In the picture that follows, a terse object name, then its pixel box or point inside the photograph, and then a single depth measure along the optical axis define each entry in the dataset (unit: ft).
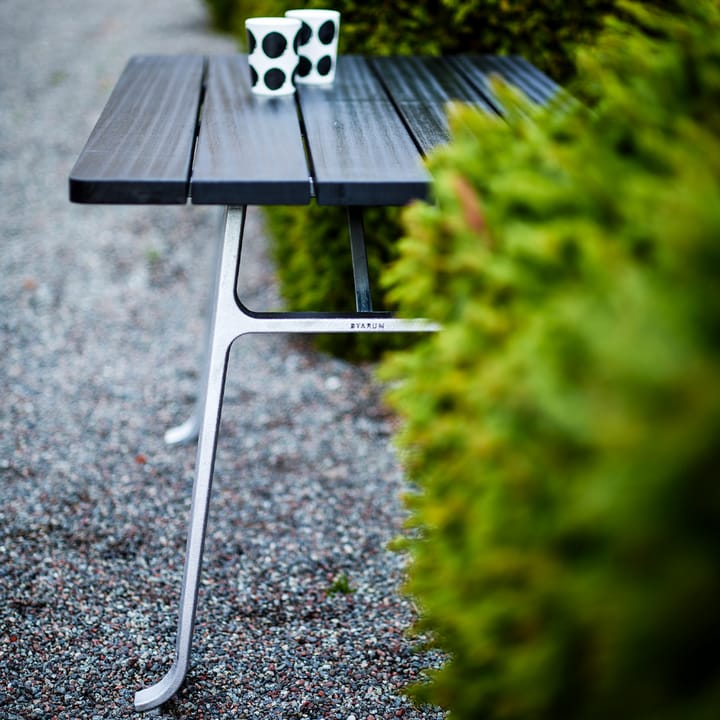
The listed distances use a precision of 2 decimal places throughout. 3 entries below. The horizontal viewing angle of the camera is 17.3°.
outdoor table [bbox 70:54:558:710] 9.70
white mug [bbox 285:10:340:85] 10.99
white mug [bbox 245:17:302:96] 10.71
